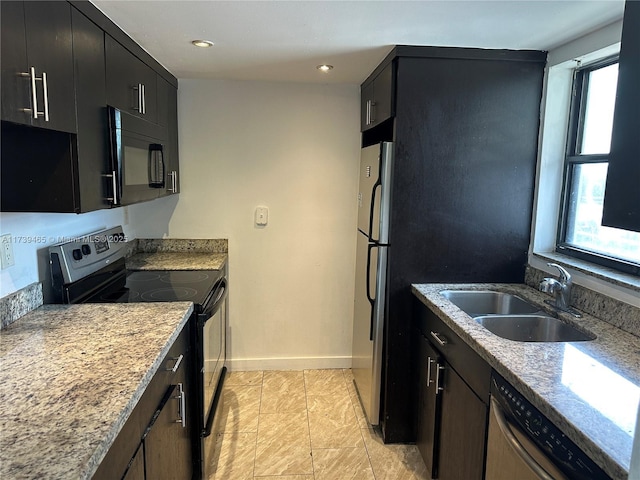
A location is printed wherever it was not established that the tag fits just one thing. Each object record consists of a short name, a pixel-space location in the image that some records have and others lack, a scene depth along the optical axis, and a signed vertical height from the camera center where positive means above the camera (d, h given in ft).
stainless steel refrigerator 7.66 -1.42
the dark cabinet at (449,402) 5.37 -2.93
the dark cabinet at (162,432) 3.86 -2.61
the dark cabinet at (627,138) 3.43 +0.44
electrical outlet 5.29 -0.88
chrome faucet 6.23 -1.36
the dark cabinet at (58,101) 4.00 +0.80
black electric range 6.42 -1.76
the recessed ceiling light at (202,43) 6.99 +2.22
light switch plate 10.40 -0.72
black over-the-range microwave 5.89 +0.34
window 6.60 +0.29
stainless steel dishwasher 3.58 -2.28
